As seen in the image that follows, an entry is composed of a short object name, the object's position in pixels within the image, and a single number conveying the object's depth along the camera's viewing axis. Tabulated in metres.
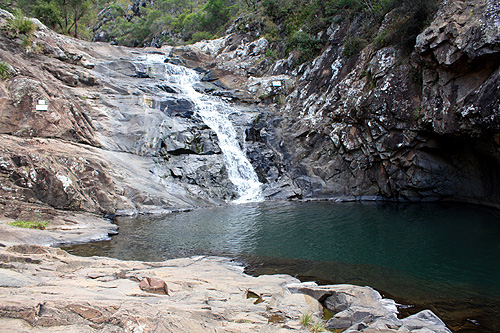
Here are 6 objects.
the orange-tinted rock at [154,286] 5.75
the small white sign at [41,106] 19.08
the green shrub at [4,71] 19.42
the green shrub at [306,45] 31.66
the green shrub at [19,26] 24.51
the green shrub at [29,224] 11.94
